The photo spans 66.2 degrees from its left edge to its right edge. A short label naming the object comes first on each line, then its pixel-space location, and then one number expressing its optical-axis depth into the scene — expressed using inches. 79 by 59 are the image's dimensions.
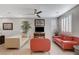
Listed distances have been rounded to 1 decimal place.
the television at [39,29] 204.4
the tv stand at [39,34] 197.1
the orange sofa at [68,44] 101.7
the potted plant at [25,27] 183.4
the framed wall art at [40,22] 203.6
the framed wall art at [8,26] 199.5
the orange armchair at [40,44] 94.4
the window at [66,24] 141.9
